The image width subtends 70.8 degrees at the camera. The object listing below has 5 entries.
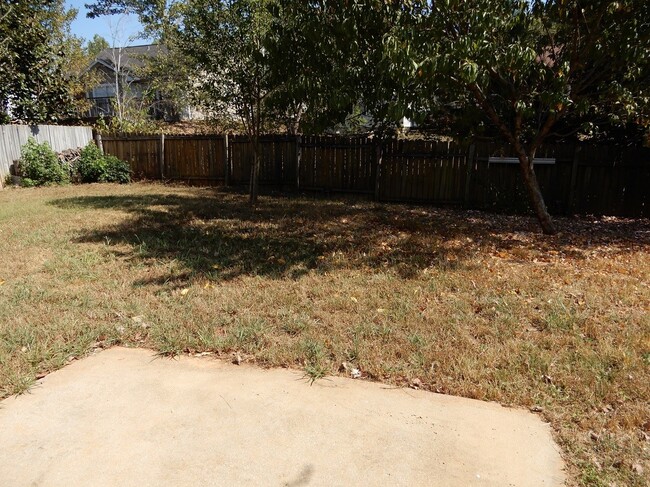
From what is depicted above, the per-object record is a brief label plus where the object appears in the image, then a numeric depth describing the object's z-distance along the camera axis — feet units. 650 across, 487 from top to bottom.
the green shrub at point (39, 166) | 44.80
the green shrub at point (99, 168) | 48.16
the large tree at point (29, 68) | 50.52
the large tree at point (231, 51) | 29.30
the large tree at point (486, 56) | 17.49
